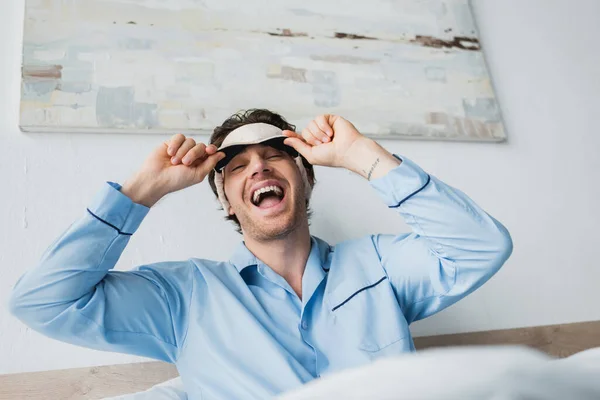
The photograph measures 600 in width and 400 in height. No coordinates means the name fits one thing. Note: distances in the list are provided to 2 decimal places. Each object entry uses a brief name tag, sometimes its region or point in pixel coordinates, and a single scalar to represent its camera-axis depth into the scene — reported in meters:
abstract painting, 1.22
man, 0.84
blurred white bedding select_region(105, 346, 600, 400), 0.27
